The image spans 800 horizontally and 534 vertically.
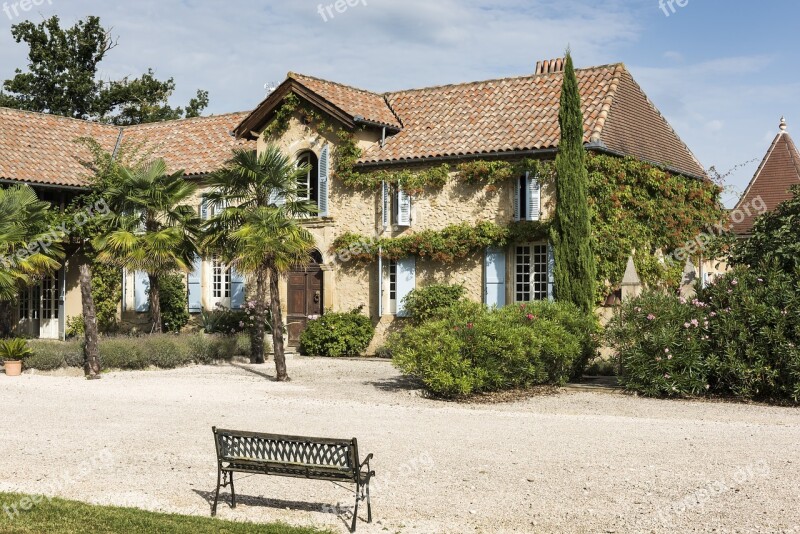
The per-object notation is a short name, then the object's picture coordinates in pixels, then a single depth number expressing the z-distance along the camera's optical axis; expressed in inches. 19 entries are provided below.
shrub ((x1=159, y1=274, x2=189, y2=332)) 934.4
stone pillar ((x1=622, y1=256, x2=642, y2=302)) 649.0
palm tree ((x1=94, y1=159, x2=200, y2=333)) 779.4
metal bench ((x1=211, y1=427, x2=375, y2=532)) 275.6
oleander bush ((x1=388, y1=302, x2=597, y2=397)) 529.7
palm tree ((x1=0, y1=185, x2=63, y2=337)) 723.4
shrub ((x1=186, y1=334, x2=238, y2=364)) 763.4
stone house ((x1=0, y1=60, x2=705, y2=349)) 778.8
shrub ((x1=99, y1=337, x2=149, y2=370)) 699.4
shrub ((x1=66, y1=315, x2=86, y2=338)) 958.4
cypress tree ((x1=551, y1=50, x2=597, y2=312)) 673.0
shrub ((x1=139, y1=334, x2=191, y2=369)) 724.0
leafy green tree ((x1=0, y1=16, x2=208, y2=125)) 1483.8
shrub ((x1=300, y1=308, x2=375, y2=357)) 828.0
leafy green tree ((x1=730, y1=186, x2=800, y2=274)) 542.6
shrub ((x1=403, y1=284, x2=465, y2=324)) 791.1
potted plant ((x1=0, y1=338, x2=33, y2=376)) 677.3
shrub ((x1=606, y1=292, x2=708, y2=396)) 535.5
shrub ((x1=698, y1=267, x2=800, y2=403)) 513.3
